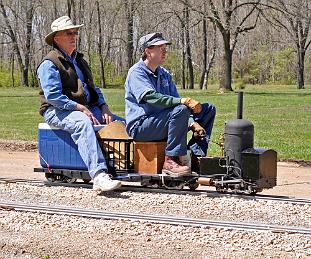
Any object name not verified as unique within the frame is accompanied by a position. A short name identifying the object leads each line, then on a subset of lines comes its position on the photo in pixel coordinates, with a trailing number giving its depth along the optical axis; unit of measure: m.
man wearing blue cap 7.08
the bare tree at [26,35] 61.41
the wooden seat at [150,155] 7.36
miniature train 6.95
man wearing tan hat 7.28
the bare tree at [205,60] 55.34
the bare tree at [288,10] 34.84
